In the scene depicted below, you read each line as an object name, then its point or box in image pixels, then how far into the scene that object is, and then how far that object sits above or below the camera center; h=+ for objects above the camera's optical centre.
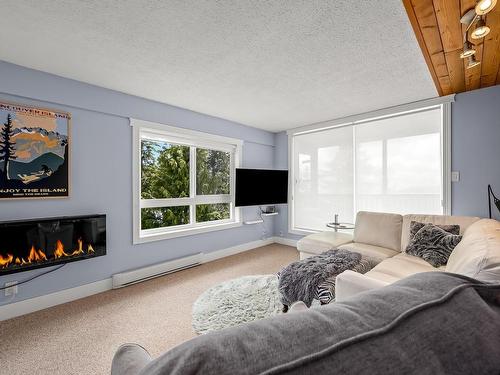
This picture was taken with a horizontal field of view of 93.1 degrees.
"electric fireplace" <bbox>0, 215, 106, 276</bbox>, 2.17 -0.52
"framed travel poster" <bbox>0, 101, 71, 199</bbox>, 2.27 +0.38
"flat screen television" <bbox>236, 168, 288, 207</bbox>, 4.18 +0.04
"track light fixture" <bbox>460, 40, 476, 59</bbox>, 1.84 +1.09
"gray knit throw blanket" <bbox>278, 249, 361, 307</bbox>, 1.94 -0.74
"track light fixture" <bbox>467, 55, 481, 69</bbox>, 2.08 +1.13
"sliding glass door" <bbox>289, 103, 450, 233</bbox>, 3.37 +0.35
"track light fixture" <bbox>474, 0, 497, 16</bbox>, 1.39 +1.09
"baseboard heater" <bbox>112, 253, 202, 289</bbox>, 2.90 -1.10
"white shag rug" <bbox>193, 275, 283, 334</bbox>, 2.15 -1.17
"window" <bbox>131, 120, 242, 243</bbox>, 3.31 +0.13
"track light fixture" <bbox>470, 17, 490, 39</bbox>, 1.58 +1.08
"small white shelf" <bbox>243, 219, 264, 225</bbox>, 4.57 -0.64
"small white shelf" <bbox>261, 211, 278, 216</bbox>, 4.78 -0.50
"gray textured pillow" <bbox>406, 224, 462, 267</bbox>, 2.28 -0.57
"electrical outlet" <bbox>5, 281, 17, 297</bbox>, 2.25 -0.95
